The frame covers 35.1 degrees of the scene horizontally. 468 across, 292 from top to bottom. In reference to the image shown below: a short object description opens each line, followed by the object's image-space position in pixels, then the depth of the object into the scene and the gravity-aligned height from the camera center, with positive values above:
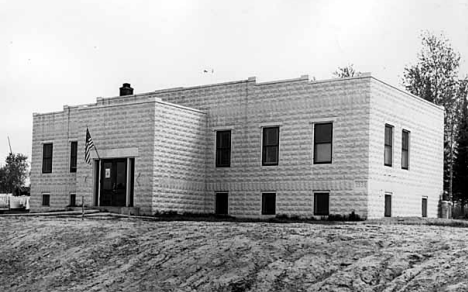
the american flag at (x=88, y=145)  31.09 +1.48
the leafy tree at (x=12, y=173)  94.12 +0.51
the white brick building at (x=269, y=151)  29.11 +1.49
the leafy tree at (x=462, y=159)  48.09 +2.21
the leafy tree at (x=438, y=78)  45.72 +7.07
